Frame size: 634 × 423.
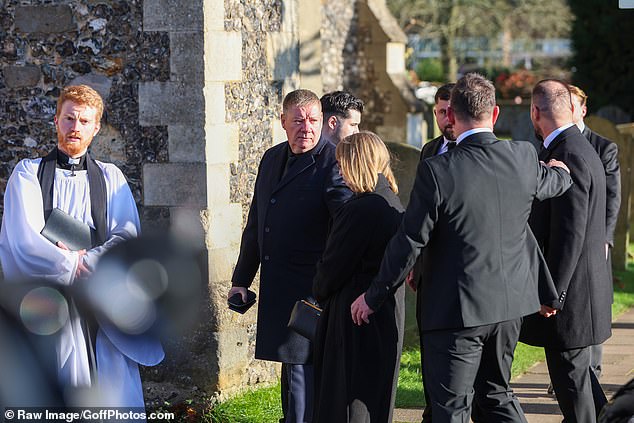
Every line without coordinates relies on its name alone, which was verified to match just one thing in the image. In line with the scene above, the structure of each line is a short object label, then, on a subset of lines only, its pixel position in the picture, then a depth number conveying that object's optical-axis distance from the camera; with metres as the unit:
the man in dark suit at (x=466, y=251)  9.77
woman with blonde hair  10.27
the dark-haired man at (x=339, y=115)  13.11
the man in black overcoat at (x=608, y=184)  13.84
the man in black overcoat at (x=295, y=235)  11.65
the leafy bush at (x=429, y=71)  83.12
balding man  11.34
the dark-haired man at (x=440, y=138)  12.68
